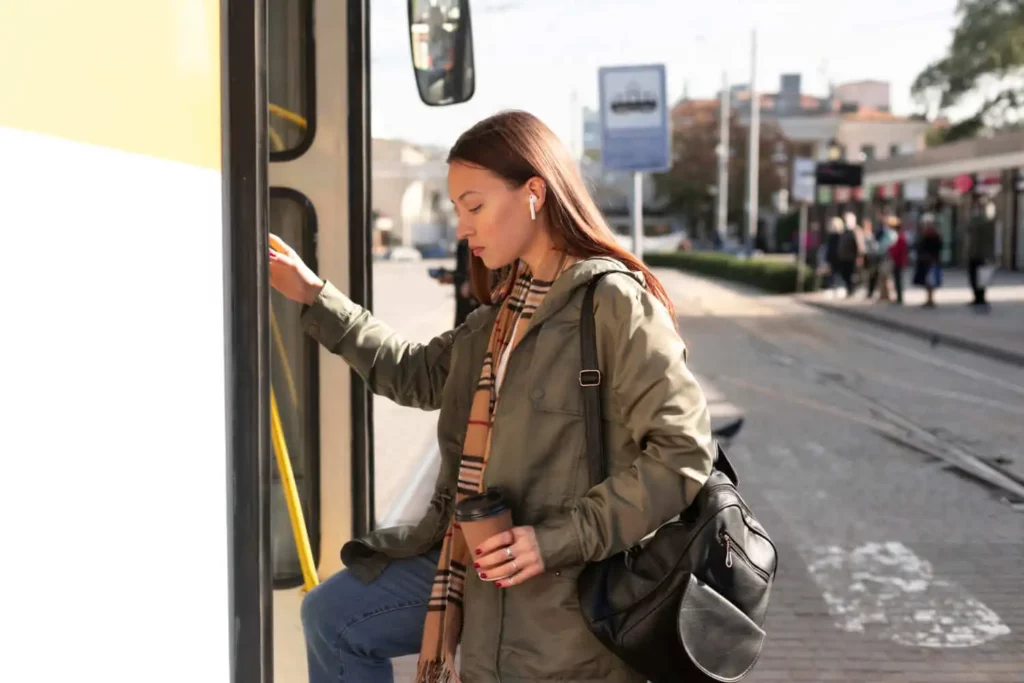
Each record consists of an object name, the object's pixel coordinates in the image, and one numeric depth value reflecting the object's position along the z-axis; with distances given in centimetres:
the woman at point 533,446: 207
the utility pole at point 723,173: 6725
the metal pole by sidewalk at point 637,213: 1151
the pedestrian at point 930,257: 2406
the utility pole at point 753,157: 5634
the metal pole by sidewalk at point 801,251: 3023
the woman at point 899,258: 2423
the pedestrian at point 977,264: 2108
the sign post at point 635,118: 1185
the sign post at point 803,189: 3056
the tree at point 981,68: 5200
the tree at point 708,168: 8294
